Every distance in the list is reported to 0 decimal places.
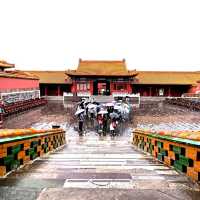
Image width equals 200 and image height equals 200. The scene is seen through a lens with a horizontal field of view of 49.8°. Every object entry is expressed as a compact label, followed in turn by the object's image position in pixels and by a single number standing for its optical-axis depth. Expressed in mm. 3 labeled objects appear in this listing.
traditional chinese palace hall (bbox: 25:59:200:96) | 40237
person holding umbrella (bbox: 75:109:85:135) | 13600
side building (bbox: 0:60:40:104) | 25199
